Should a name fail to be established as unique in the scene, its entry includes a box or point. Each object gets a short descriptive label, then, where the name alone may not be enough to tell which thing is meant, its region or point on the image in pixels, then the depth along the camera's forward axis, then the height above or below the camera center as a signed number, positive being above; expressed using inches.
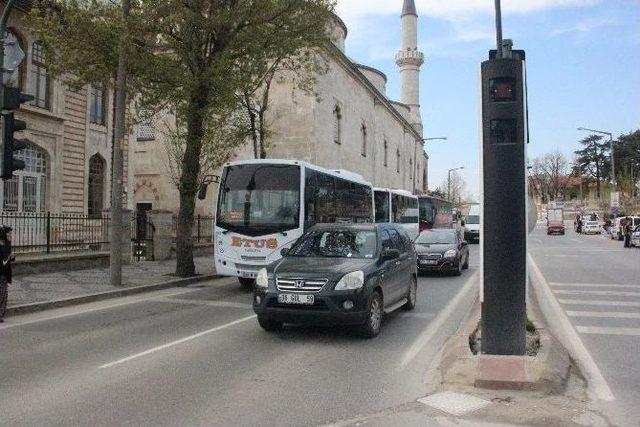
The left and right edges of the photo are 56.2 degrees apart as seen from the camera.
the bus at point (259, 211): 576.4 +19.0
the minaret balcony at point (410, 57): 2982.3 +868.0
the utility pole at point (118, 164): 575.2 +64.9
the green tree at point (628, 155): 3494.1 +458.1
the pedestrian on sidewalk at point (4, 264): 394.6 -22.6
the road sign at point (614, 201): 2206.9 +111.1
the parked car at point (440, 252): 701.9 -25.3
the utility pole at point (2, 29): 445.4 +153.6
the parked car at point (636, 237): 1402.6 -14.7
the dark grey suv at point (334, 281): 325.7 -28.6
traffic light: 414.0 +60.7
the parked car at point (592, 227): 2484.0 +15.7
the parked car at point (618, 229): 1788.9 +5.8
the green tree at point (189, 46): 593.3 +194.1
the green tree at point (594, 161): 4003.4 +480.5
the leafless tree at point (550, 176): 4522.6 +415.6
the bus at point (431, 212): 1627.7 +54.3
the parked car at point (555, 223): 2362.2 +30.7
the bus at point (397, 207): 1195.9 +49.4
